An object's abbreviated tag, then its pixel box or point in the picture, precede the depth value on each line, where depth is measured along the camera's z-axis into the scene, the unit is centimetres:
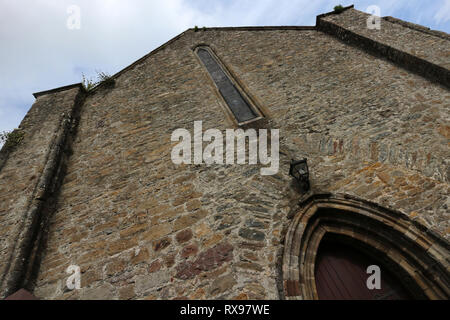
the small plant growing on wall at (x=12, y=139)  549
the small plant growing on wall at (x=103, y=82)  767
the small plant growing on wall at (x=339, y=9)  772
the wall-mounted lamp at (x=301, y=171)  364
